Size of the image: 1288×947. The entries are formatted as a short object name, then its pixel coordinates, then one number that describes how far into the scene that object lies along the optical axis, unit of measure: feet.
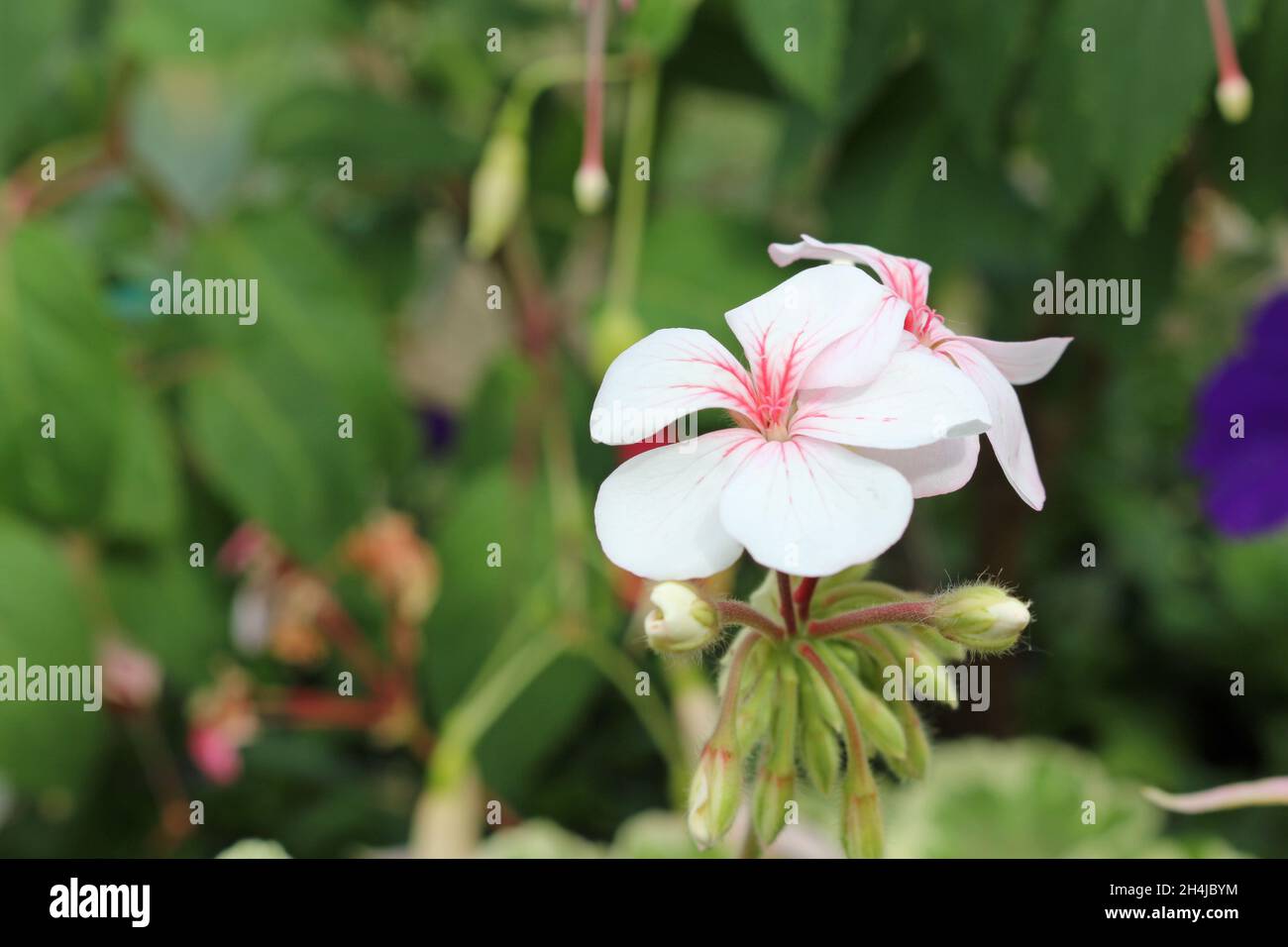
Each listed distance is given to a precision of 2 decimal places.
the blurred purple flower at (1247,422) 2.25
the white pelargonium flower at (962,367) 1.09
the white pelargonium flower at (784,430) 1.05
